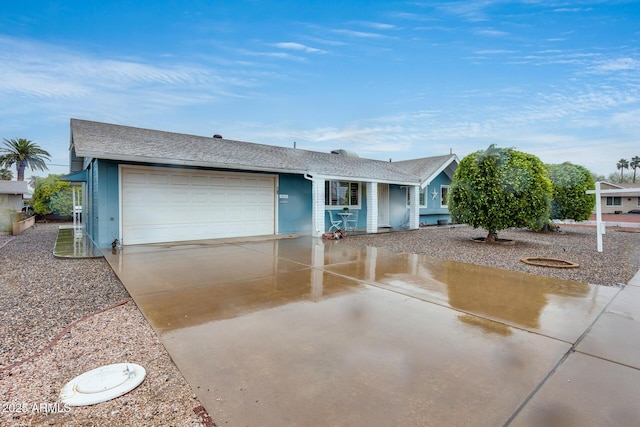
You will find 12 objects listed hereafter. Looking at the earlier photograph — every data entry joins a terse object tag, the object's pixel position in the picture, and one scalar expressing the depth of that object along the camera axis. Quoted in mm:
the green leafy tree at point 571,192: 13461
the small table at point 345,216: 13386
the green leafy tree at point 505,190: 9617
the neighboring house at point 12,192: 26438
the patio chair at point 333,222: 13289
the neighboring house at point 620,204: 34656
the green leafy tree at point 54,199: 21312
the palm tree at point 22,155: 30172
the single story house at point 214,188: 9125
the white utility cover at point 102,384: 2277
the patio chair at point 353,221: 14077
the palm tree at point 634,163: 61997
